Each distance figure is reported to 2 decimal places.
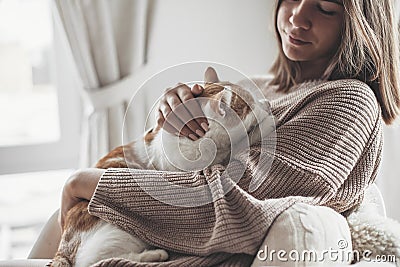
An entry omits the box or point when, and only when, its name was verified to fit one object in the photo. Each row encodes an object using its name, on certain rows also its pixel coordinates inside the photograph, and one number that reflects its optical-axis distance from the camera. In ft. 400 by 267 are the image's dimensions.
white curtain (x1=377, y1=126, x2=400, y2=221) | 6.42
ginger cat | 3.51
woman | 3.53
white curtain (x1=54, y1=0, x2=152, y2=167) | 6.89
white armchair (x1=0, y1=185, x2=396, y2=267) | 3.29
